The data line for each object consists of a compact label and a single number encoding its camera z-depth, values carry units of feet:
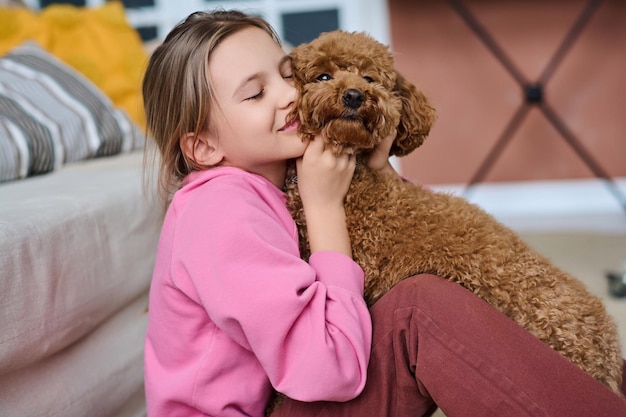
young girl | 2.74
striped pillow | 5.13
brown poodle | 2.97
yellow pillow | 7.17
